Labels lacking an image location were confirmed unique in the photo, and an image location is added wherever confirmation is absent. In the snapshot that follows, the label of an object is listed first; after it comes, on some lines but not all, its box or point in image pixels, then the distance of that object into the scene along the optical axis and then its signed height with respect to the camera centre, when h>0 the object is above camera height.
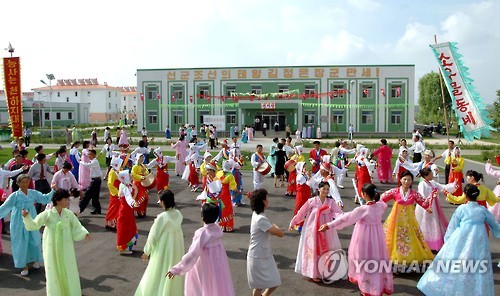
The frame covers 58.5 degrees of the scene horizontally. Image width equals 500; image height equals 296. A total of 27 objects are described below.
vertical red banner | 18.30 +1.60
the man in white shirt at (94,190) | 11.46 -1.58
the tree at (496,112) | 26.27 +0.80
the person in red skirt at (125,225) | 8.27 -1.81
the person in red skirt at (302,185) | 9.55 -1.27
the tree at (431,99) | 65.38 +4.09
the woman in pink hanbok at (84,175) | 14.41 -1.55
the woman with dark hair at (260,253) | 5.41 -1.53
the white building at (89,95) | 88.62 +6.76
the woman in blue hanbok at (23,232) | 7.35 -1.72
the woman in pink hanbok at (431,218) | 7.82 -1.66
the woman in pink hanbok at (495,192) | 9.45 -1.45
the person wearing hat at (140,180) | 10.46 -1.26
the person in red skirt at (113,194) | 9.13 -1.35
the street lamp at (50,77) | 42.39 +4.92
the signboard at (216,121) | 40.78 +0.60
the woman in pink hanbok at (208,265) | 5.14 -1.60
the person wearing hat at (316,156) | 12.61 -0.84
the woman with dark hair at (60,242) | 5.74 -1.48
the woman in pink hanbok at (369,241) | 5.87 -1.53
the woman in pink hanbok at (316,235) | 6.80 -1.68
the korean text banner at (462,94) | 12.25 +0.88
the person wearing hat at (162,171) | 13.45 -1.31
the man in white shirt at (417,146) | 16.98 -0.76
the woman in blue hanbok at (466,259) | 5.60 -1.72
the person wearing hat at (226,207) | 9.82 -1.77
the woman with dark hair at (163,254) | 5.44 -1.56
